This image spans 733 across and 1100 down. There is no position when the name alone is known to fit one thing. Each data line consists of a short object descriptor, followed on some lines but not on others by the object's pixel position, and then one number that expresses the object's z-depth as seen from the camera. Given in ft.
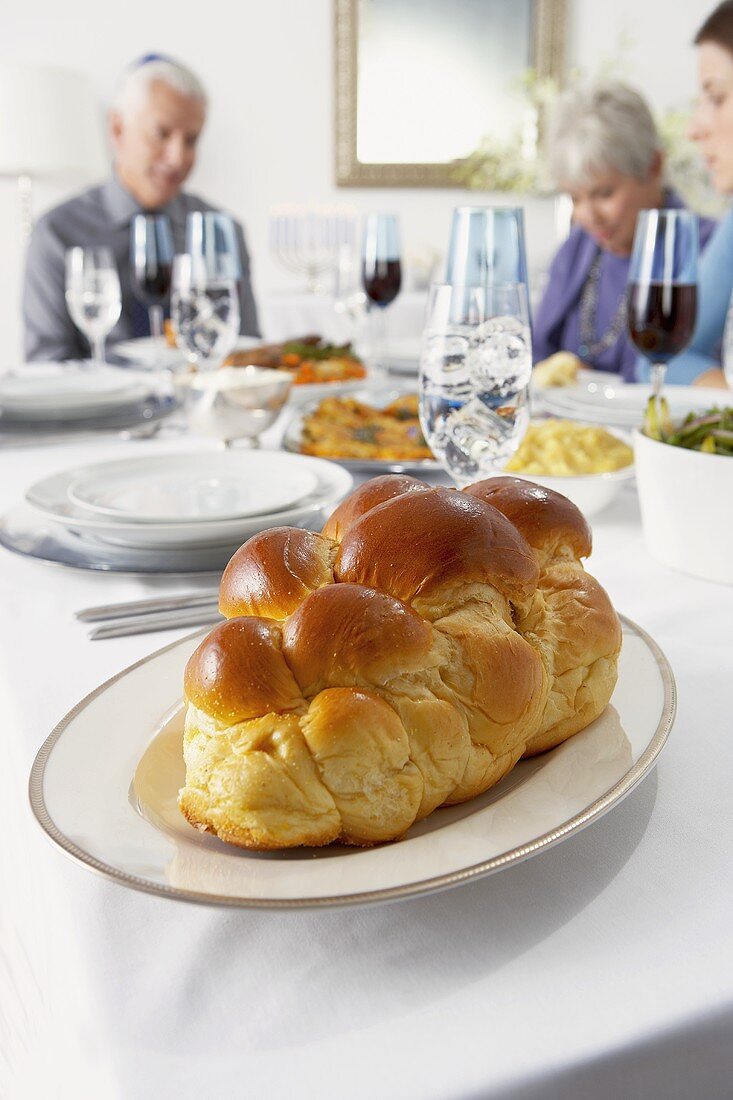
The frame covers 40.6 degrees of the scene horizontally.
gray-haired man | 9.78
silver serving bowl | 3.92
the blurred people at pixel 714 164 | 7.30
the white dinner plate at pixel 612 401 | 4.15
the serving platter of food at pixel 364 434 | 3.73
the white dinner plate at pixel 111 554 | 2.75
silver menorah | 15.89
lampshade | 13.01
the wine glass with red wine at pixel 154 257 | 5.96
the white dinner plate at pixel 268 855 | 1.27
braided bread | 1.39
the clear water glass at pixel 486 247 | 3.40
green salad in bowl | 2.82
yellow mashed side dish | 3.29
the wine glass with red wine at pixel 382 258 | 5.45
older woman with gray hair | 8.74
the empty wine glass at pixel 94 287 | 5.99
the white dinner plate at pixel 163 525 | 2.71
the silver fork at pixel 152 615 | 2.47
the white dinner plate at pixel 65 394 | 4.67
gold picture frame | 15.76
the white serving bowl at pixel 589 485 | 3.12
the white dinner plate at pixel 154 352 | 5.98
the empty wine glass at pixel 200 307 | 4.66
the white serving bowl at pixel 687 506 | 2.63
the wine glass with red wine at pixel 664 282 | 3.91
